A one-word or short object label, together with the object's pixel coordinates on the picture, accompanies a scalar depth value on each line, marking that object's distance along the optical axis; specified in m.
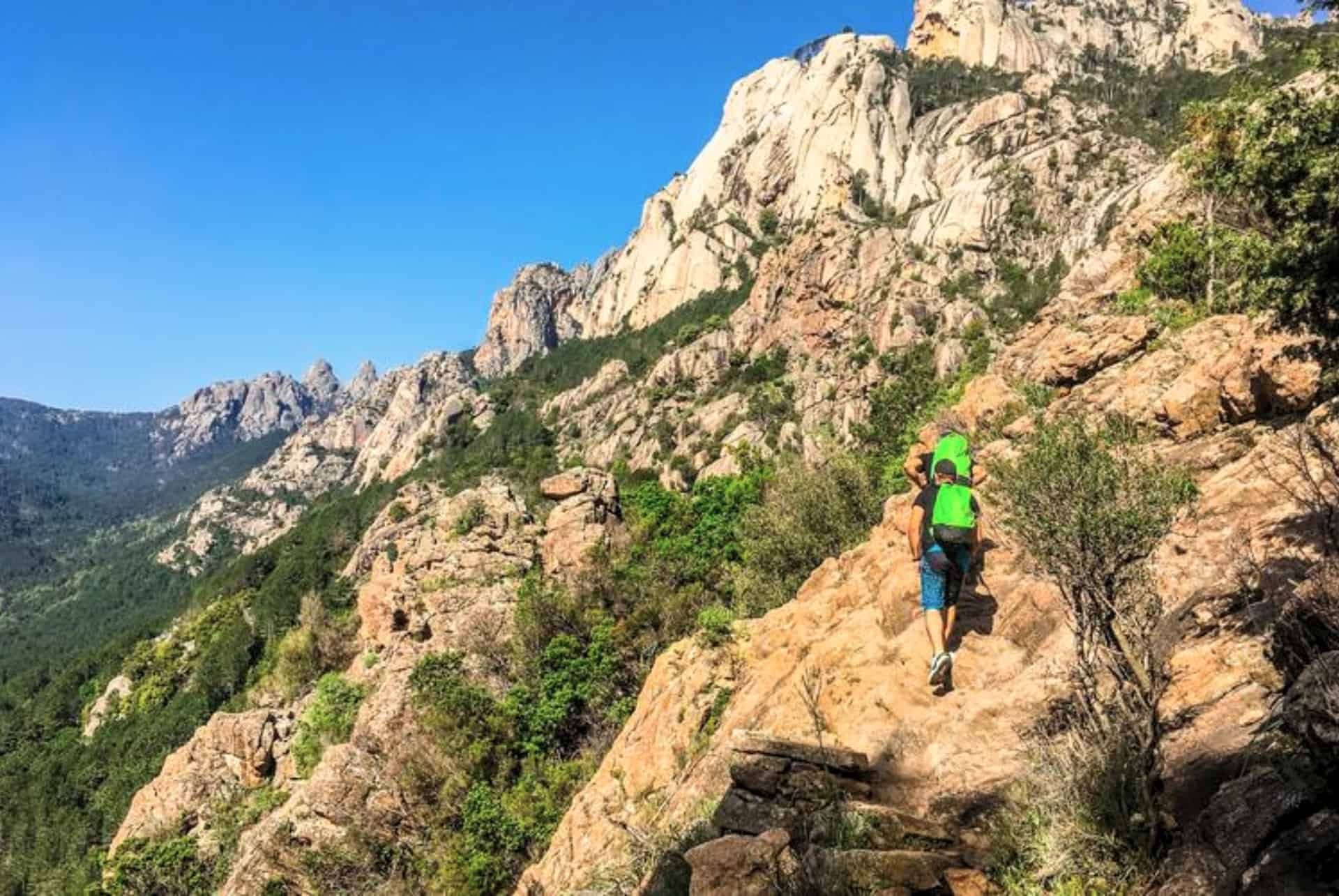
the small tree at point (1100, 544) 6.91
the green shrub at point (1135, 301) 26.94
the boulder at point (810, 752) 8.79
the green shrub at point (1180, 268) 28.98
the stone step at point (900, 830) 7.30
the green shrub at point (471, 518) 48.66
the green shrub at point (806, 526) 32.19
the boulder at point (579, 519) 46.23
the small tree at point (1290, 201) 8.54
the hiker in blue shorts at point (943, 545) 10.20
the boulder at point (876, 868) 6.50
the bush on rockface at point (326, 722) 41.59
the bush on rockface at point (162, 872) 40.09
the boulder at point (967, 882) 6.59
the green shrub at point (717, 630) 18.64
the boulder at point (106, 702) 114.81
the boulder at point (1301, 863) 4.56
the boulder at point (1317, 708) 5.11
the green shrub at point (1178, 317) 21.89
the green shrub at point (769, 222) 152.00
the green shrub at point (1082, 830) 5.97
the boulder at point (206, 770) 43.84
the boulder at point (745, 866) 6.69
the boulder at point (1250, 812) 5.11
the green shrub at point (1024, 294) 81.31
